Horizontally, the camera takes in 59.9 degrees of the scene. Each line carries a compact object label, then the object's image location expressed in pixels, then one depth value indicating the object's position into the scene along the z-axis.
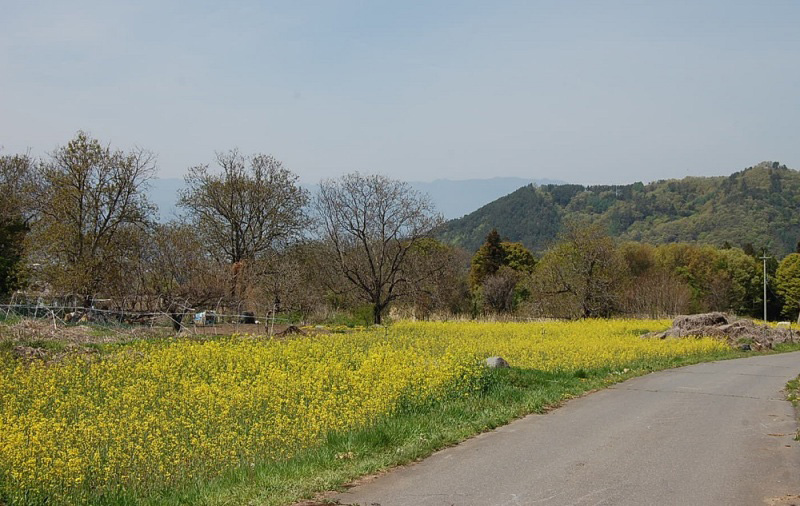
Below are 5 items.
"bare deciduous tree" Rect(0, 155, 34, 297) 32.91
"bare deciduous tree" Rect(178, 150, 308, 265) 44.22
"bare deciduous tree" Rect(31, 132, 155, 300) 32.16
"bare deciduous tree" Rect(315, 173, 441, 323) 40.91
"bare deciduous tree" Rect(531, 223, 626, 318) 50.59
